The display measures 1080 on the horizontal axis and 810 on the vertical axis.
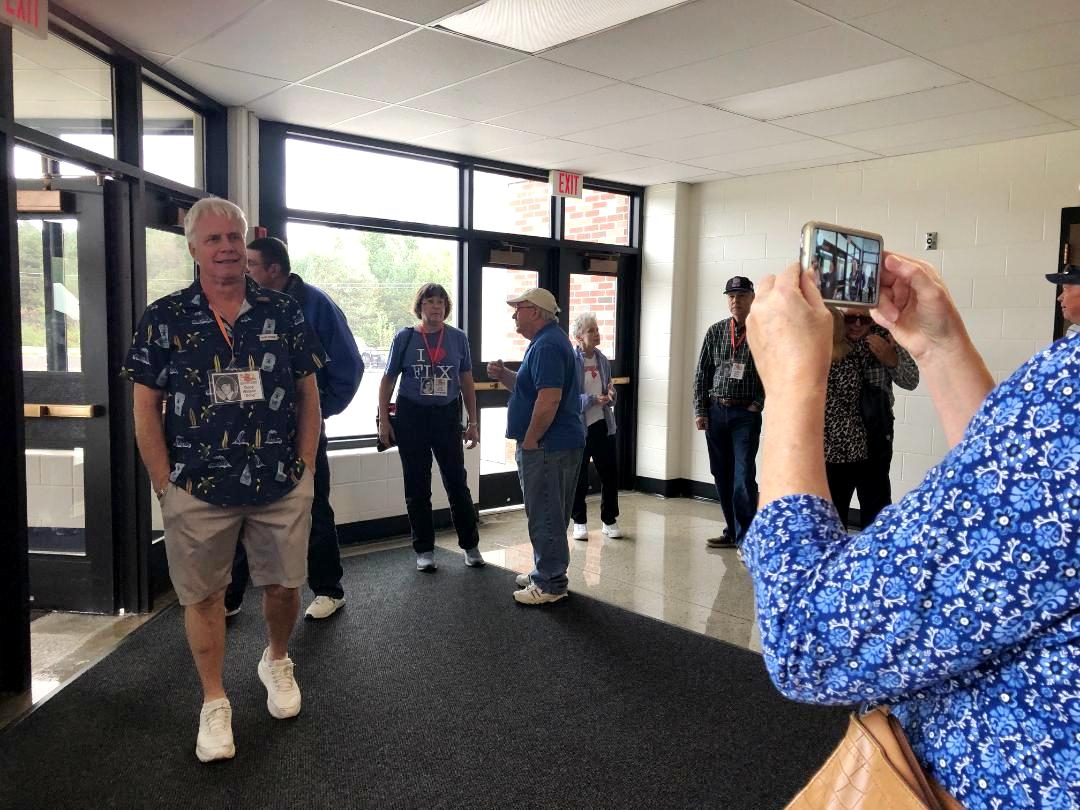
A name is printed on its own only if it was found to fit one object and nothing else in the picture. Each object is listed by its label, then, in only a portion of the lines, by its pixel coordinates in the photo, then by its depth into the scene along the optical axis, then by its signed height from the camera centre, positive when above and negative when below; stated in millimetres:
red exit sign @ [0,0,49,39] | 2541 +1058
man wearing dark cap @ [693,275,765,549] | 4797 -345
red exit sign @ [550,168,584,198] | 6074 +1255
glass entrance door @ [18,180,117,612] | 3486 -244
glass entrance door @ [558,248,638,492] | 6574 +291
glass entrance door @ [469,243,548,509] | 5859 -28
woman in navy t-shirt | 4336 -360
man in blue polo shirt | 3582 -373
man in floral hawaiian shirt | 2332 -250
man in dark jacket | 3396 -167
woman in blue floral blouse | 526 -169
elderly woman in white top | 5164 -457
